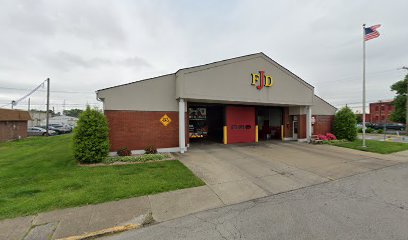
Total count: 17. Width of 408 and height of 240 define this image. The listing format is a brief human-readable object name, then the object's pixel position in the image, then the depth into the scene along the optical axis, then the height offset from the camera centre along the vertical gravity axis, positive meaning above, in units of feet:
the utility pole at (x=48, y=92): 78.43 +12.86
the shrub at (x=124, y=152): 34.94 -5.96
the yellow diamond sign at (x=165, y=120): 38.91 +0.25
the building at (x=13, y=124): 68.82 -0.93
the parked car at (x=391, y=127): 118.23 -4.40
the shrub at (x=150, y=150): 36.94 -5.91
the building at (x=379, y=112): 203.35 +10.23
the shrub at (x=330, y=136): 56.49 -5.01
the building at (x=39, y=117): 161.11 +4.57
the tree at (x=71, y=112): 352.94 +19.09
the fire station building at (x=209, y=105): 36.22 +4.36
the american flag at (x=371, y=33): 41.50 +20.71
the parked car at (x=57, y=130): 107.45 -5.14
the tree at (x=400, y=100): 112.88 +12.89
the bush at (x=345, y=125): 57.47 -1.42
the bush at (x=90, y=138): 29.50 -2.82
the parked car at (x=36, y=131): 93.94 -4.99
